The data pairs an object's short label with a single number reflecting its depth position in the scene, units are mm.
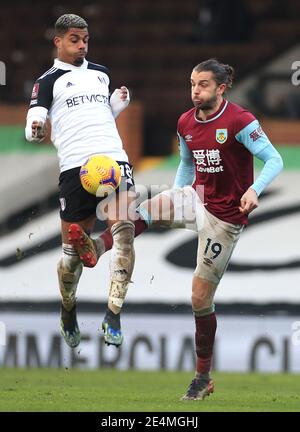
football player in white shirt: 12164
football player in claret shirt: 11977
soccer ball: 11930
